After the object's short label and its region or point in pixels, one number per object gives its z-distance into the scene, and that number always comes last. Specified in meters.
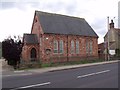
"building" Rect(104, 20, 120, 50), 27.98
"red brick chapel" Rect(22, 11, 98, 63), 16.80
